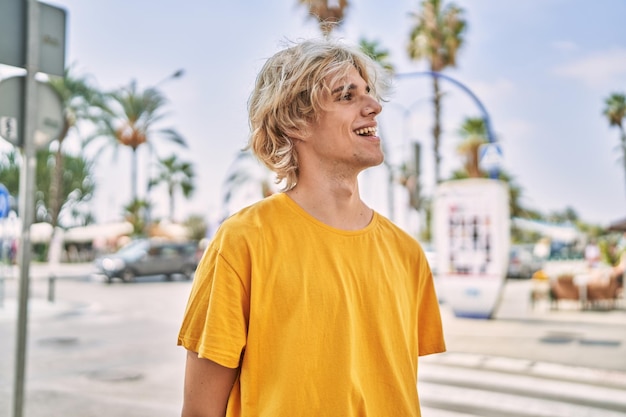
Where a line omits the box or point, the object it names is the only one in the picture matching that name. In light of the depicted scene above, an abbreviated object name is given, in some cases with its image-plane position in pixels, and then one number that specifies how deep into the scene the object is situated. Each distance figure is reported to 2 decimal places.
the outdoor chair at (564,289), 14.94
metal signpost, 4.41
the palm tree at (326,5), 24.23
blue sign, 14.16
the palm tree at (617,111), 46.38
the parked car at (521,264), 29.53
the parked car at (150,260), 26.30
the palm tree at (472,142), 41.73
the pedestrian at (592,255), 22.84
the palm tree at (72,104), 30.67
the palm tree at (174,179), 55.59
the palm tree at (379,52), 30.28
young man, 1.58
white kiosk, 13.05
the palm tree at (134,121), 34.72
